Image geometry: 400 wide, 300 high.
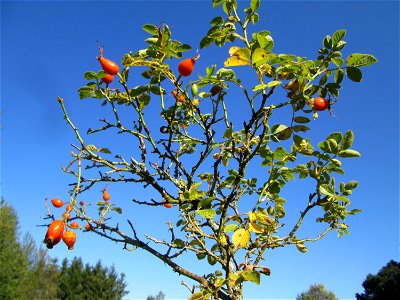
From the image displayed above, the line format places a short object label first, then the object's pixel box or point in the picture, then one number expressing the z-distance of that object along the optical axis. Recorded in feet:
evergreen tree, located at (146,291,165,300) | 68.08
